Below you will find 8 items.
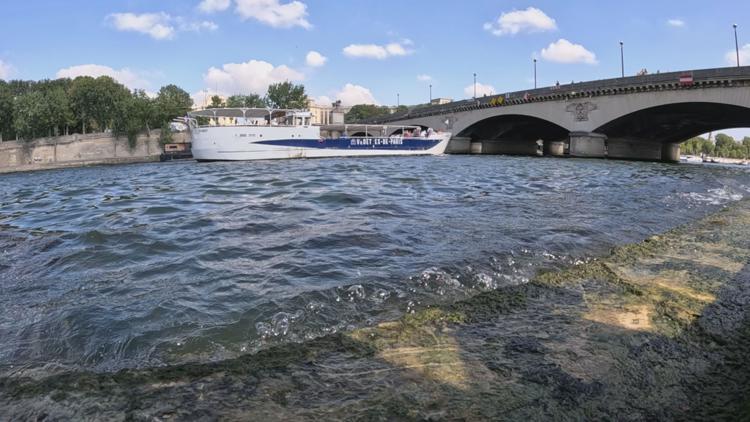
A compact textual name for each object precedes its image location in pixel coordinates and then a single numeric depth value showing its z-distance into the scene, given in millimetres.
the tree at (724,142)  138625
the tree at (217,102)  113250
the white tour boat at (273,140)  39250
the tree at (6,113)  83250
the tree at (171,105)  86562
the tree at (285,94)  113438
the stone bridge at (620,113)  36688
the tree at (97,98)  81375
